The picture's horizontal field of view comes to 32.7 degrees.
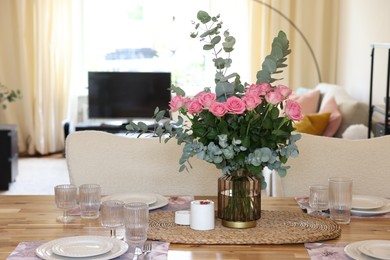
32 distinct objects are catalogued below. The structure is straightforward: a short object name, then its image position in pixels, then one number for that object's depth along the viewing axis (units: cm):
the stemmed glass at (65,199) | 212
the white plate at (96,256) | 171
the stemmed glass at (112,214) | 188
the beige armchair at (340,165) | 264
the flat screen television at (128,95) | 659
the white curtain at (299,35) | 730
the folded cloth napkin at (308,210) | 219
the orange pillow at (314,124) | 527
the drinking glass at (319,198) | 219
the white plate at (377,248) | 174
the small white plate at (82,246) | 174
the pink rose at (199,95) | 193
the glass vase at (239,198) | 196
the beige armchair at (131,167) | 264
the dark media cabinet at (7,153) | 562
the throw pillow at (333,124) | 545
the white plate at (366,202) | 224
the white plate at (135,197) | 230
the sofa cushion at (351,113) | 545
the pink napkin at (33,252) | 174
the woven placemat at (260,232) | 188
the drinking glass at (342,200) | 211
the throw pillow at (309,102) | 629
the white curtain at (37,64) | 735
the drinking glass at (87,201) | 213
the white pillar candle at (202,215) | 197
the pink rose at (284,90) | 190
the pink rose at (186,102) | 195
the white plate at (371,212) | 219
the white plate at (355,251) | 173
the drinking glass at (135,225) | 178
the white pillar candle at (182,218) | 203
